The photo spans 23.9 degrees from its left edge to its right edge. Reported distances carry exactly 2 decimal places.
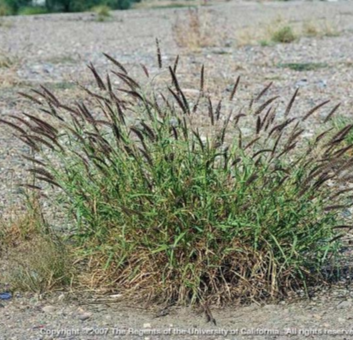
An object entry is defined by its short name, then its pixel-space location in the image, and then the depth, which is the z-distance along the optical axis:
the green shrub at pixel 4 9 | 29.21
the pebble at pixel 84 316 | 3.94
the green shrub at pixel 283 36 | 15.94
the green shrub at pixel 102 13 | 26.20
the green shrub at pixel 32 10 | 32.44
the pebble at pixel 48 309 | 4.03
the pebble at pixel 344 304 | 4.01
